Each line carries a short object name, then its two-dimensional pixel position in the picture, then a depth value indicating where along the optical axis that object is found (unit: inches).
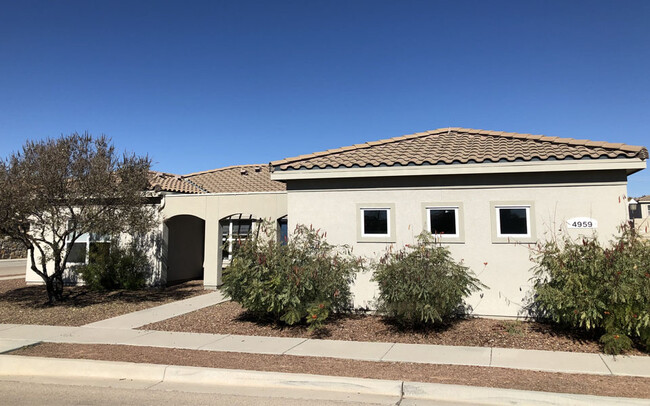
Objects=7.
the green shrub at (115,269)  590.6
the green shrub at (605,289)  267.9
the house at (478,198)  348.2
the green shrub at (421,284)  315.3
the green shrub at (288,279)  342.3
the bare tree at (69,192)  418.3
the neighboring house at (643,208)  1782.5
